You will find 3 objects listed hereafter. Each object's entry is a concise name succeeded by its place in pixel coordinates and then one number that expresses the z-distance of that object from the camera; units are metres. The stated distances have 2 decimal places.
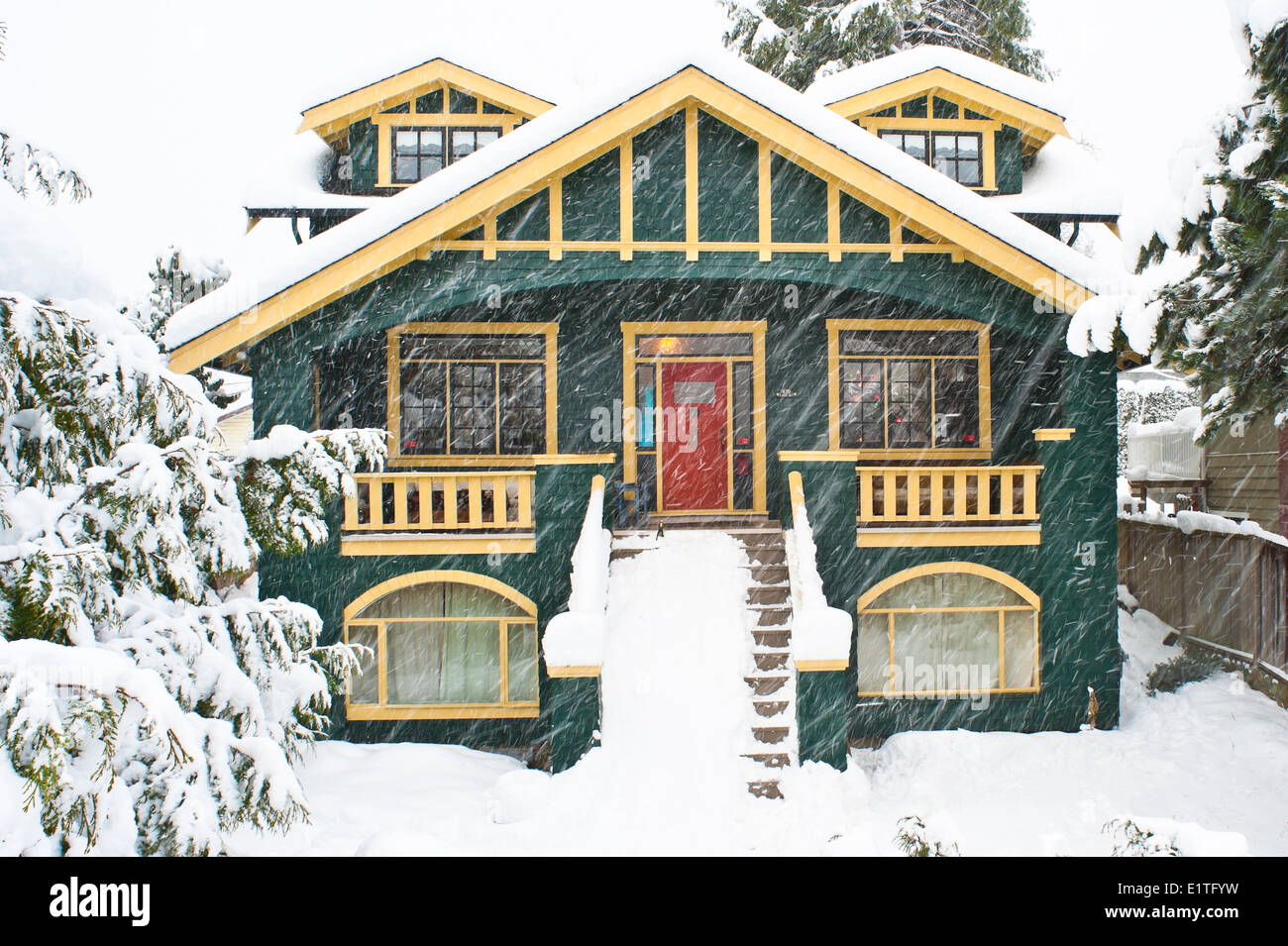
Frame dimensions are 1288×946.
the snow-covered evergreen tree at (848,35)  21.64
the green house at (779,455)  9.37
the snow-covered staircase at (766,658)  7.63
